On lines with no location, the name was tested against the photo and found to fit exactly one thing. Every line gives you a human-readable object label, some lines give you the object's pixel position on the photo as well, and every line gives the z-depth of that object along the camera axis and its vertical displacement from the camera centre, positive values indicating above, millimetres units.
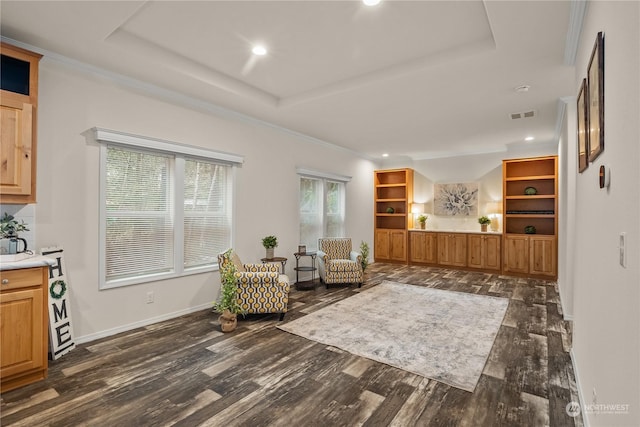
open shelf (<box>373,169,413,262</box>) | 7797 +86
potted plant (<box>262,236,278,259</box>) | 4816 -447
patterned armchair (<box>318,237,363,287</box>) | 5426 -923
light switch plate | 1148 -117
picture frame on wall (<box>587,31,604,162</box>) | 1528 +619
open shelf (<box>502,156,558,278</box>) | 6086 +25
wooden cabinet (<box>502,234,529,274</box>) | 6289 -760
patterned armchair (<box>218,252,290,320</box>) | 3752 -917
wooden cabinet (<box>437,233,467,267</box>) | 7035 -745
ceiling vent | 4505 +1469
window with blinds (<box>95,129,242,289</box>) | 3408 +69
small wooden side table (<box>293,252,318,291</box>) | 5279 -1016
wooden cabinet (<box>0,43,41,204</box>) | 2484 +702
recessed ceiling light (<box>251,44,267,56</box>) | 2970 +1563
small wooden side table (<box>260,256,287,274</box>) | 4754 -679
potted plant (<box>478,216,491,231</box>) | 6895 -130
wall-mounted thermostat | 1436 +191
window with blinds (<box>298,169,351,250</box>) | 6070 +187
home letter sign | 2803 -882
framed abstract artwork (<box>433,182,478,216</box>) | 7309 +389
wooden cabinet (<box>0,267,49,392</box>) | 2262 -834
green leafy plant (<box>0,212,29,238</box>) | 2598 -114
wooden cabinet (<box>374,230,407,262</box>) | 7738 -744
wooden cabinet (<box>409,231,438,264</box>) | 7375 -747
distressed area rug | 2758 -1261
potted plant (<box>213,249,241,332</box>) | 3465 -989
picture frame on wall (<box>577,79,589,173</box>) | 2048 +606
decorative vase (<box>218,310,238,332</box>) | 3447 -1166
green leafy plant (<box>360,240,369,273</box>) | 5785 -721
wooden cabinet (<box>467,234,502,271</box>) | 6648 -753
